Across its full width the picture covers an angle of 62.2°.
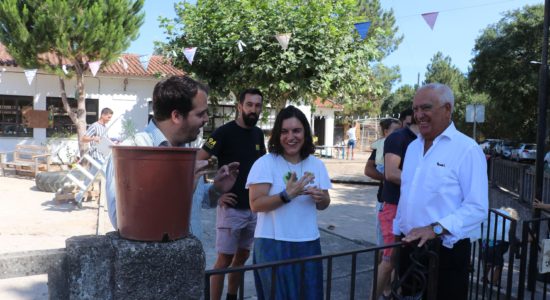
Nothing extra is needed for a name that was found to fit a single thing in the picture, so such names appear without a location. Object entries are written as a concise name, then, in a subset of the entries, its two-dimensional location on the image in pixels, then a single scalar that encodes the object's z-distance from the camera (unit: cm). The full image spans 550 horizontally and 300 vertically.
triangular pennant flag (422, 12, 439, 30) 777
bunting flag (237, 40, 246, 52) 1005
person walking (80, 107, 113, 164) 834
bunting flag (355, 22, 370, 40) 874
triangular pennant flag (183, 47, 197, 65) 1051
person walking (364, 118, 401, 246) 442
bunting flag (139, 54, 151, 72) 1212
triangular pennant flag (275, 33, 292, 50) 930
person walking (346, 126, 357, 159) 2631
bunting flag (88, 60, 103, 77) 1385
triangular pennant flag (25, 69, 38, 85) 1334
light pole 454
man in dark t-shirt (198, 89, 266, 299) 371
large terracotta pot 149
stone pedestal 146
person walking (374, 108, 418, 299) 359
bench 1310
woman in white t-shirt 266
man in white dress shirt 243
